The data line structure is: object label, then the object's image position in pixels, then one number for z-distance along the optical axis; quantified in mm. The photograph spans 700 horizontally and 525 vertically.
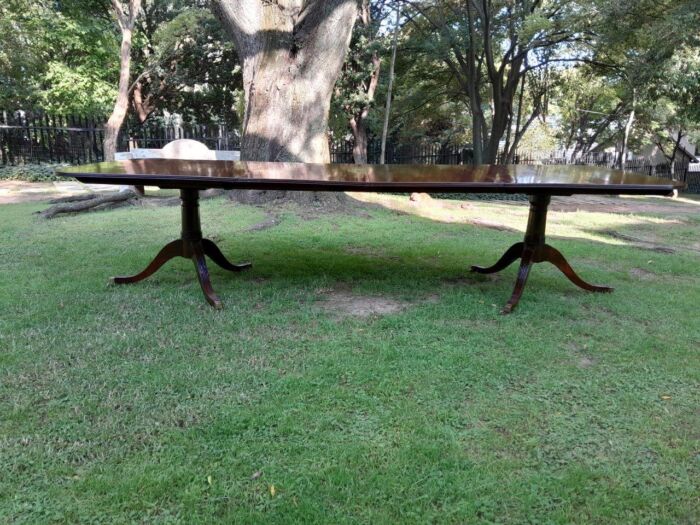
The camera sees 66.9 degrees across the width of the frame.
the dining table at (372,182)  2781
